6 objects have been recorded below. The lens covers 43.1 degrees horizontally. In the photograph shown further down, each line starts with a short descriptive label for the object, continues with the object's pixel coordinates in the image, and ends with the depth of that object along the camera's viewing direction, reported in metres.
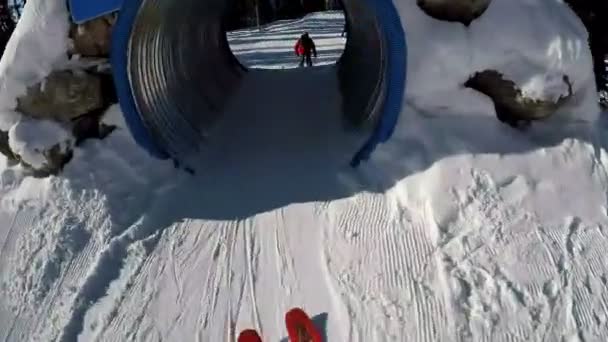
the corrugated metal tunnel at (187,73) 6.71
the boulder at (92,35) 6.98
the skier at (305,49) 15.52
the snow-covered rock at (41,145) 6.64
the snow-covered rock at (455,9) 6.66
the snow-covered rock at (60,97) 6.77
